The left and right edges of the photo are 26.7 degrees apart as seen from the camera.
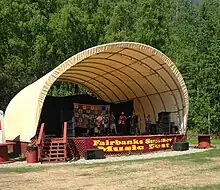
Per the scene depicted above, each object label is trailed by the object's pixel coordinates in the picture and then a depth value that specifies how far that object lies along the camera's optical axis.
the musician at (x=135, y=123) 25.44
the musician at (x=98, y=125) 24.56
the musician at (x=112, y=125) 24.18
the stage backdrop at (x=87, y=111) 25.06
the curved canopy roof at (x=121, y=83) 18.20
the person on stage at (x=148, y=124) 24.27
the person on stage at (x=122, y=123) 24.47
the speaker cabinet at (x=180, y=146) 19.78
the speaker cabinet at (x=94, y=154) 17.33
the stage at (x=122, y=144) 18.12
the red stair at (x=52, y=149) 16.97
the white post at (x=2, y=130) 18.11
